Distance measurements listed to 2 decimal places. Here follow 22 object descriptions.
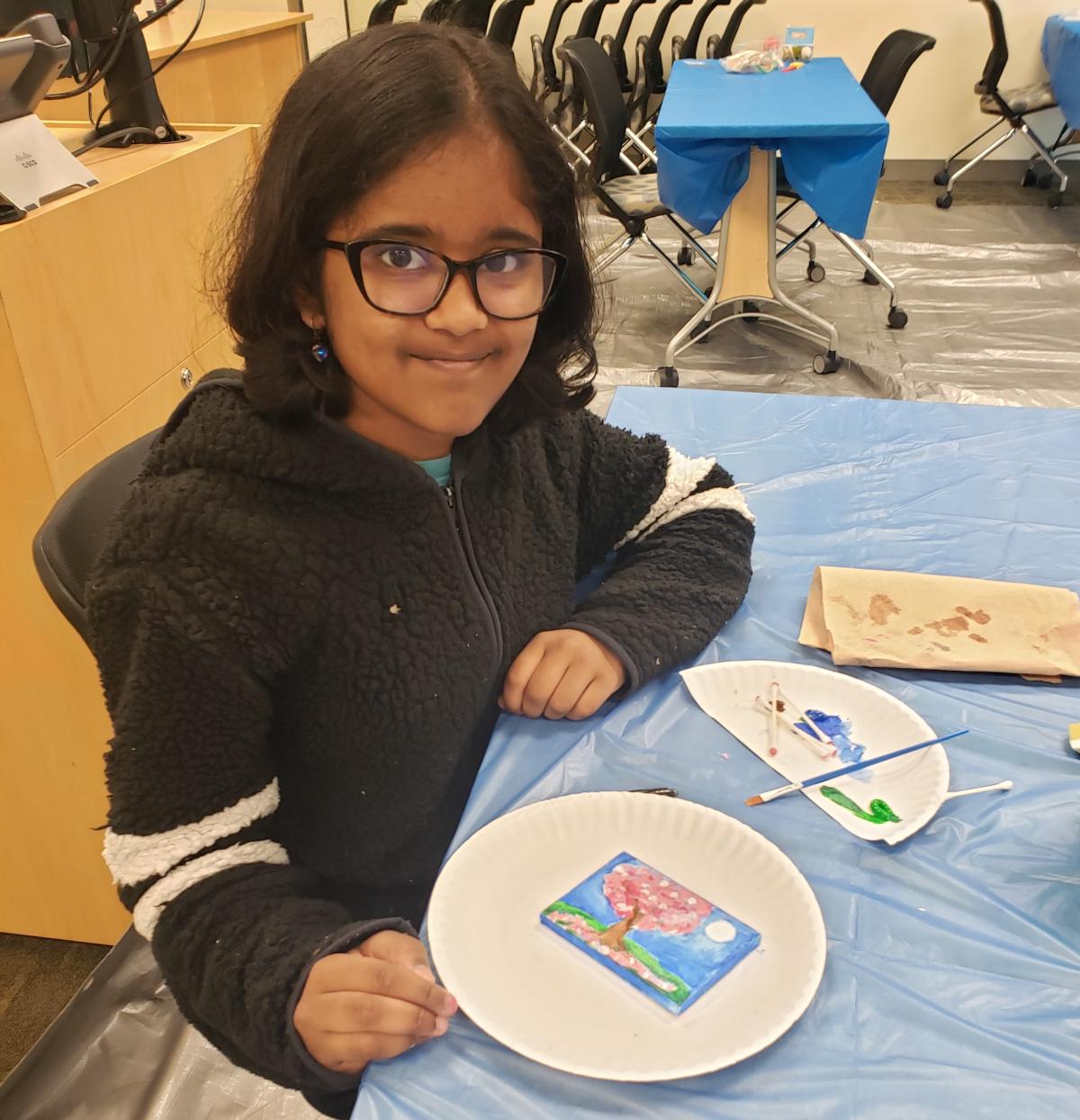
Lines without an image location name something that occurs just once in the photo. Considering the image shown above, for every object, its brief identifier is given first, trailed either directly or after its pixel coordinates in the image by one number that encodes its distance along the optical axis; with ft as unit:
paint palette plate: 2.39
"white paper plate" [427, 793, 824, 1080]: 1.84
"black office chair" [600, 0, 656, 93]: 16.30
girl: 2.18
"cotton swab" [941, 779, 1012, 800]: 2.43
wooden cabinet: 3.90
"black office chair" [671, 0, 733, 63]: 16.15
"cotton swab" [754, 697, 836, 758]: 2.58
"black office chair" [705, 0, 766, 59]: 15.53
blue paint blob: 2.56
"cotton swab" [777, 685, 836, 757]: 2.63
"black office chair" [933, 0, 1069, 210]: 14.90
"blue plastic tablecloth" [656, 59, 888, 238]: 9.38
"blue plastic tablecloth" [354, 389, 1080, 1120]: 1.78
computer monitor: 5.01
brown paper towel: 2.86
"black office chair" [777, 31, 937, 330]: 11.30
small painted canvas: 1.96
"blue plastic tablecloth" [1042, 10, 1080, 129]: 13.89
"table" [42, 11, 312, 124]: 7.71
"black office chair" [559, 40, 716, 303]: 11.17
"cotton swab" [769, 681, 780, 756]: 2.61
